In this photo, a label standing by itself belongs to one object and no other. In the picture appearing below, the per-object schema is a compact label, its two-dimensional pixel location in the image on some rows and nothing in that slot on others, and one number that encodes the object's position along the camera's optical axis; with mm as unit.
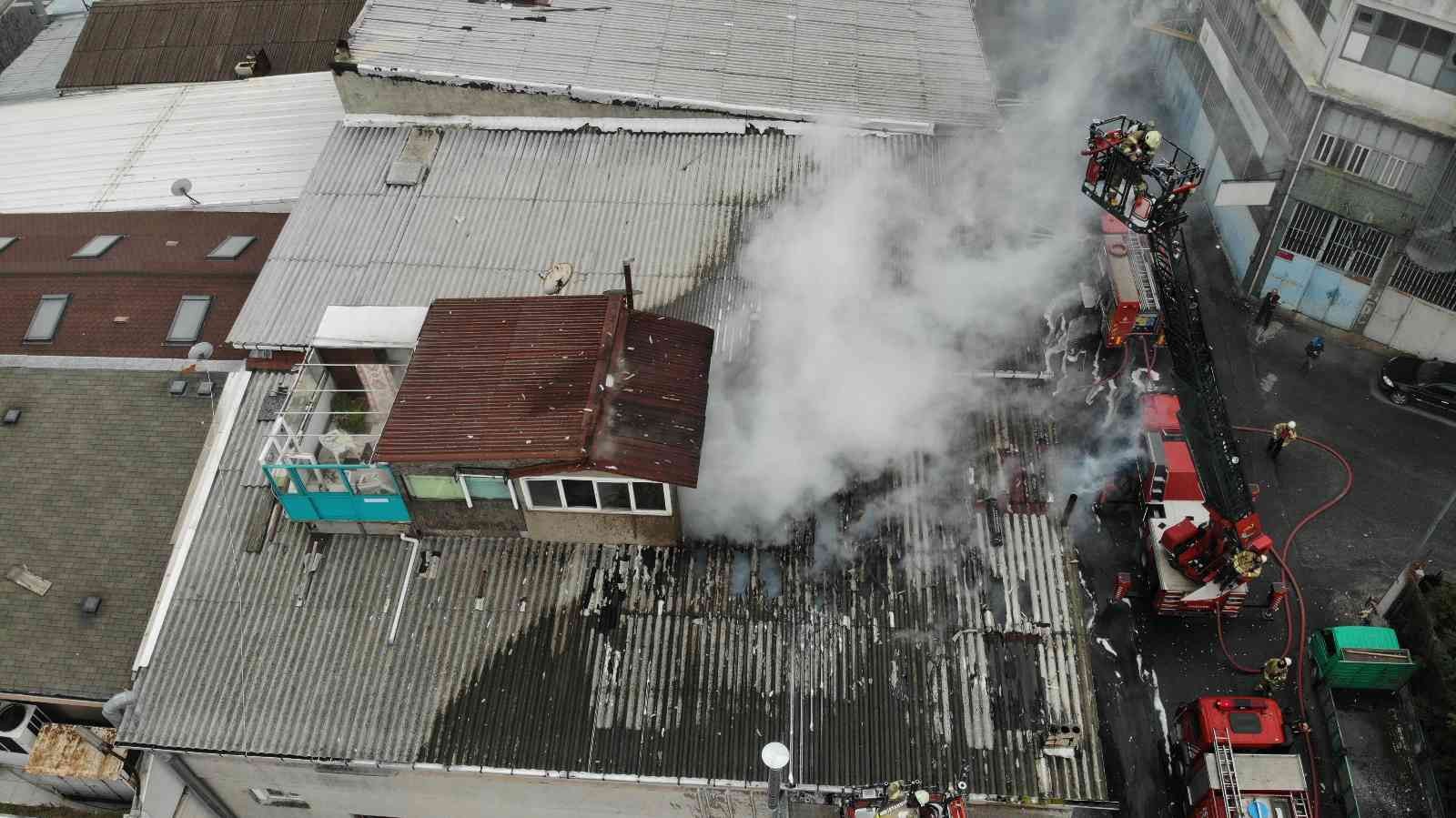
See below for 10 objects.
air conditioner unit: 18844
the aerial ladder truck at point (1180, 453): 21297
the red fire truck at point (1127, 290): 24922
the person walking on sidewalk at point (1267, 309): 29562
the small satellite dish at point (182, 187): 26859
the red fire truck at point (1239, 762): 18109
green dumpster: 20672
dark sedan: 27094
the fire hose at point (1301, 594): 20662
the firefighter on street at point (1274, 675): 21031
